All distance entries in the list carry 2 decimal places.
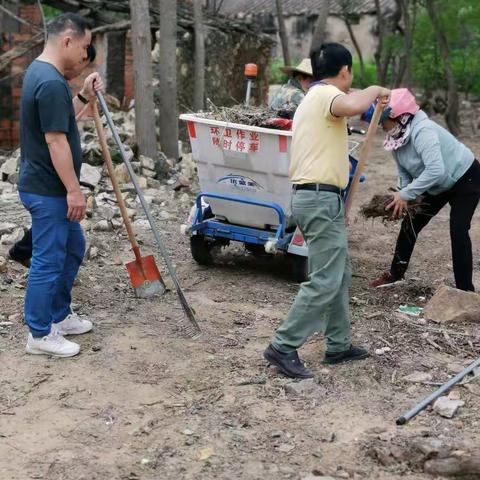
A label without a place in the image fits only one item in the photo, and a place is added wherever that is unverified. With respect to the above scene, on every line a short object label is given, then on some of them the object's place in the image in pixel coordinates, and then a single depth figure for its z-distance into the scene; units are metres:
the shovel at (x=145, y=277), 5.61
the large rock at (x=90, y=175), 8.32
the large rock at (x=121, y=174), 8.84
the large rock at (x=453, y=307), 5.29
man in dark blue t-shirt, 4.25
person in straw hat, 6.58
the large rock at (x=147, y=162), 9.35
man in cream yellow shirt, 4.13
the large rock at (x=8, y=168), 8.68
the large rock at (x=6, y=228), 6.71
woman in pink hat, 5.23
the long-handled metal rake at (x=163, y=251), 5.04
